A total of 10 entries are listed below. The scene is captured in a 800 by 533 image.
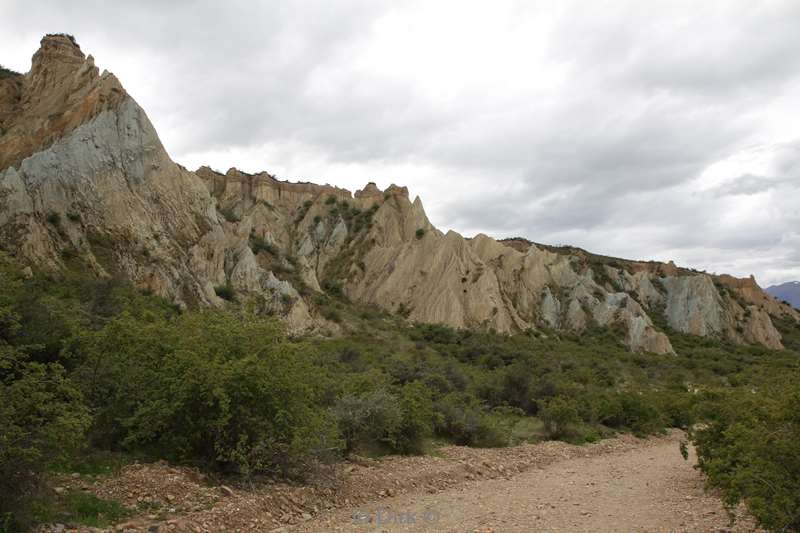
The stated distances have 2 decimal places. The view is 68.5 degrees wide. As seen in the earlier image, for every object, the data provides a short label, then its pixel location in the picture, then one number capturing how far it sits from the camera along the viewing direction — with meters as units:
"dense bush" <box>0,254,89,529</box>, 6.61
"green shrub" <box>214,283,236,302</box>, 33.66
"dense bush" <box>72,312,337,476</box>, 9.70
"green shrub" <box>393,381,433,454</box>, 14.54
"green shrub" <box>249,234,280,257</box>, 43.64
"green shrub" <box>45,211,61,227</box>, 27.84
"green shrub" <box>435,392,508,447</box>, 17.00
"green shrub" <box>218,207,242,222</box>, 45.90
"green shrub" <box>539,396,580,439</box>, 19.08
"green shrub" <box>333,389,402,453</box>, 13.22
